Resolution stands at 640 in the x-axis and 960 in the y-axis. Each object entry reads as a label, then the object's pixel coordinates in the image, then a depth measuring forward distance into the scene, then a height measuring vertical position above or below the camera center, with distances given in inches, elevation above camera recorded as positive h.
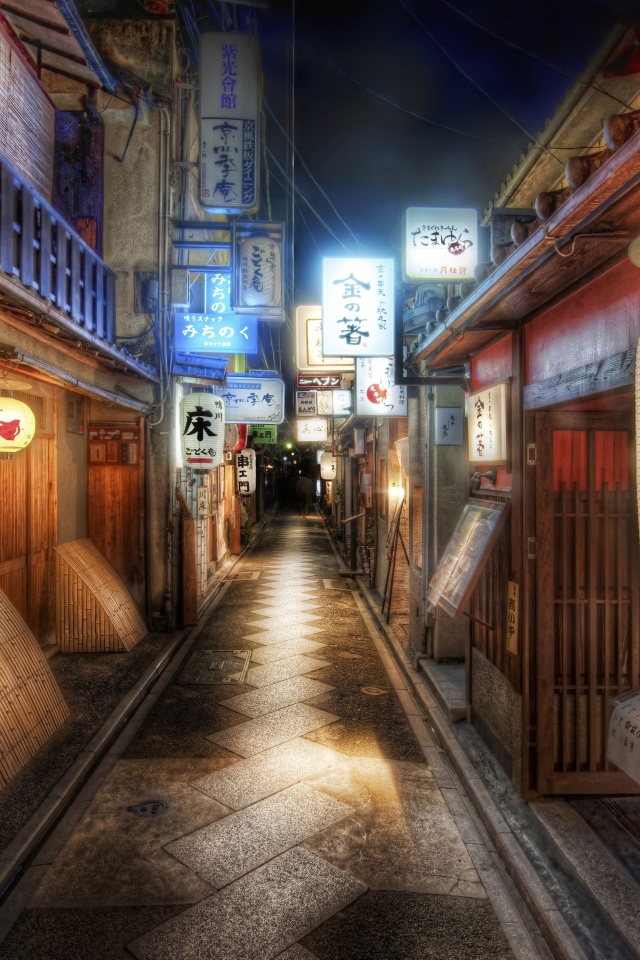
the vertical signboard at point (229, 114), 454.9 +286.2
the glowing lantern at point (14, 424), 303.5 +24.6
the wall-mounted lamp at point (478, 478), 284.4 -6.8
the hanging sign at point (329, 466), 1330.0 +1.0
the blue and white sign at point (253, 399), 636.7 +77.4
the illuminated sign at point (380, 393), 518.0 +67.5
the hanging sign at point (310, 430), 976.3 +63.8
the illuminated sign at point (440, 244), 374.3 +148.0
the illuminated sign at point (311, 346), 622.2 +134.5
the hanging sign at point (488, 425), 255.4 +19.4
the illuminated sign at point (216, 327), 531.2 +134.1
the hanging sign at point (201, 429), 527.5 +36.7
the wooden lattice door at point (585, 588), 237.6 -53.6
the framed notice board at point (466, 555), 244.7 -41.8
